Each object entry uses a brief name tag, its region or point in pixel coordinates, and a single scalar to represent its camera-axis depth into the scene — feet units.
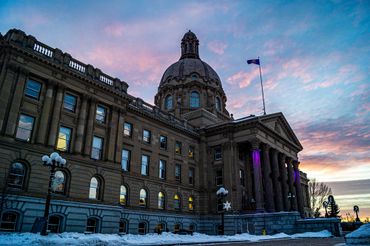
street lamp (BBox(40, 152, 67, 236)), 66.42
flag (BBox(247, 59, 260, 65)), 169.48
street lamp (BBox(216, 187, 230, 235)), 99.25
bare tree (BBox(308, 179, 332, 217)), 297.70
